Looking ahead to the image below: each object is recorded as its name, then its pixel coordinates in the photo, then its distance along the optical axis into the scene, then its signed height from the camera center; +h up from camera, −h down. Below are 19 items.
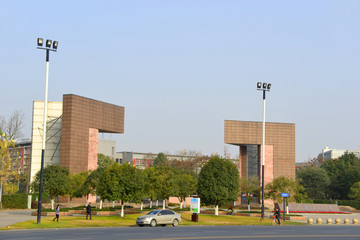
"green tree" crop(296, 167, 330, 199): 112.25 +0.50
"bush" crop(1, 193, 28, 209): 70.88 -3.59
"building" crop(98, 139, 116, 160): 147.84 +9.77
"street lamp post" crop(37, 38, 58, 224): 39.12 +10.38
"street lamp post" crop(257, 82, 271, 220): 52.12 +10.53
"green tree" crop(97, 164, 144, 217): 50.72 -0.54
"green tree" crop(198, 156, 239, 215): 56.56 -0.12
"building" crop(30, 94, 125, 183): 78.00 +8.00
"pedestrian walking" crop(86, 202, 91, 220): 46.61 -3.08
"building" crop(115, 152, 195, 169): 173.62 +8.43
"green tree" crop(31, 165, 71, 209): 58.38 -0.52
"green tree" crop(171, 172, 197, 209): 65.50 -0.65
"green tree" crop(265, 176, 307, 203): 70.25 -0.80
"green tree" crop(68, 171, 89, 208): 66.44 -0.83
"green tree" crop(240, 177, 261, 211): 74.31 -0.97
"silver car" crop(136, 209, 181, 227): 42.34 -3.44
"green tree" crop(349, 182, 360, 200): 96.08 -1.31
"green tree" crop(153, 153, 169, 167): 142.90 +6.11
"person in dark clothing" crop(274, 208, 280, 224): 49.98 -3.36
